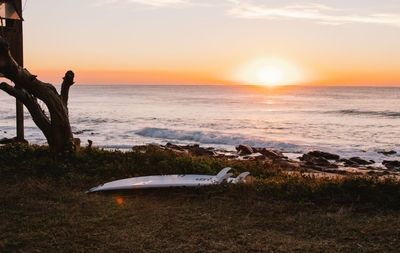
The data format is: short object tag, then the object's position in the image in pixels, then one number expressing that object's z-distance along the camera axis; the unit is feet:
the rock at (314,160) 50.61
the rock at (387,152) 62.63
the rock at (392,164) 50.64
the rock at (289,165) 42.93
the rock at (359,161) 53.25
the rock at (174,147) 60.95
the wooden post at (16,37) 38.91
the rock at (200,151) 56.80
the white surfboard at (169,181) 22.57
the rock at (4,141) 60.85
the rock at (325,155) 56.75
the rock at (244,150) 59.41
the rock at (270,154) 54.80
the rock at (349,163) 51.72
